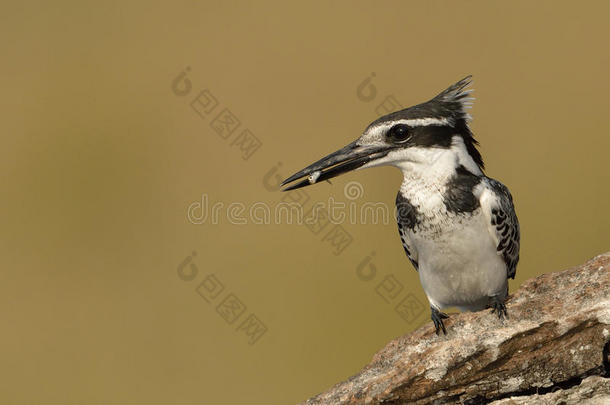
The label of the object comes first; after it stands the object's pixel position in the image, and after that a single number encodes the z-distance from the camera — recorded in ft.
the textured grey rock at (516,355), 25.12
